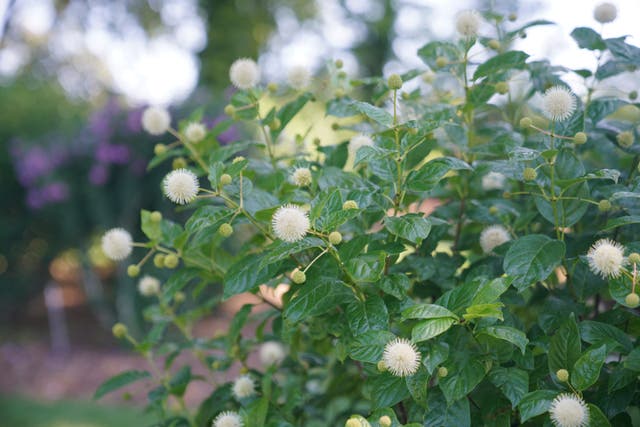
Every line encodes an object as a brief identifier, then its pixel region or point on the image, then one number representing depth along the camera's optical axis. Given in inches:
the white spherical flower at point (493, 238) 44.6
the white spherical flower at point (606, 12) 48.1
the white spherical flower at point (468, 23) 45.8
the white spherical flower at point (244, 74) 47.0
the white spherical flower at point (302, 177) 41.1
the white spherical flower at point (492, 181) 55.4
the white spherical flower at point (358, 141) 47.2
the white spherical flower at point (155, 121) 54.7
